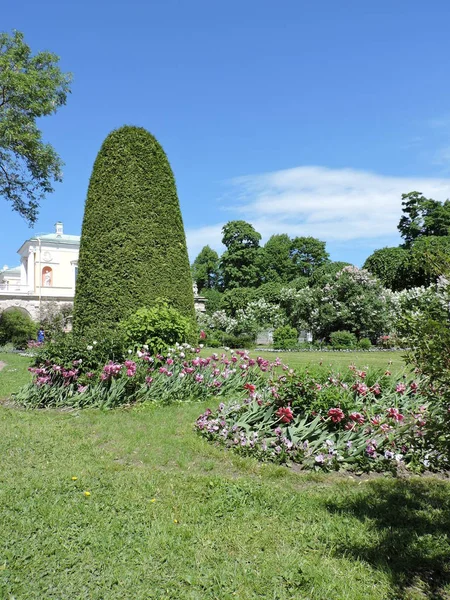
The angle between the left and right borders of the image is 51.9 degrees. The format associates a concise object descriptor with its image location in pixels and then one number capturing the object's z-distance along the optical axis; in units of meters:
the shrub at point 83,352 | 7.39
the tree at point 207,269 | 48.94
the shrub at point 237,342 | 24.06
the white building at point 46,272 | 35.09
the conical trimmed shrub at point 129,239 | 9.30
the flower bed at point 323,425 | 4.30
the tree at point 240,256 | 44.62
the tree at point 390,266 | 34.81
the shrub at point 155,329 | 8.02
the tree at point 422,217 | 36.88
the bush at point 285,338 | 22.62
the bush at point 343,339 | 21.81
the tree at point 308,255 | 46.66
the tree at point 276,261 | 45.72
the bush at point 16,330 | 24.38
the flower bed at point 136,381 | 6.89
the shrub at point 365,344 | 21.48
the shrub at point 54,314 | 26.54
